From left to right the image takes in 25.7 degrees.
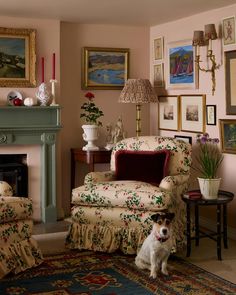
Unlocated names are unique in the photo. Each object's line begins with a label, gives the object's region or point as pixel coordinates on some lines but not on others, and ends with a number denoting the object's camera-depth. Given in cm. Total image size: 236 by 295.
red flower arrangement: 571
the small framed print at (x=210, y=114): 507
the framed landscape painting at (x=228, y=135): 480
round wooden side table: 412
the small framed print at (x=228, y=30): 478
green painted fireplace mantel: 534
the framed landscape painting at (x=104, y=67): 588
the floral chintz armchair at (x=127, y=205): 415
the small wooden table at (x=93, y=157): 539
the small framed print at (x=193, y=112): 527
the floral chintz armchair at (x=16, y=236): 371
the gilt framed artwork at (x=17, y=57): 539
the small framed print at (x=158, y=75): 593
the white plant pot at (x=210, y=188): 420
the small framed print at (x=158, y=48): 592
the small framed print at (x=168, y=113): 571
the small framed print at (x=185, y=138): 547
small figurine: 569
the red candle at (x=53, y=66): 548
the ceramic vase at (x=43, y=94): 542
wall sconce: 491
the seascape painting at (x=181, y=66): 538
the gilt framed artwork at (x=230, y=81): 478
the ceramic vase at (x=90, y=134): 555
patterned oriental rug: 345
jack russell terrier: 365
